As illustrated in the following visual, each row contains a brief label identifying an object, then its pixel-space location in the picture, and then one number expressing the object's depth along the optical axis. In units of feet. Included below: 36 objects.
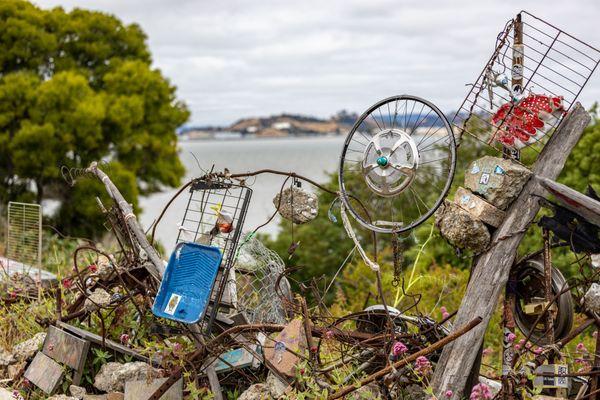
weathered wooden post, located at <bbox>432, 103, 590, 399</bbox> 14.64
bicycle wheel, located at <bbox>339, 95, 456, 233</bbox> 14.89
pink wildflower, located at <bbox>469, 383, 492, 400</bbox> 13.44
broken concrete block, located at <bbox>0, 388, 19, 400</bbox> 17.69
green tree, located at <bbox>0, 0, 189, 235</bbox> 69.21
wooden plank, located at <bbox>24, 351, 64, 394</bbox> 17.69
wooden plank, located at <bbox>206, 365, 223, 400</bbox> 16.33
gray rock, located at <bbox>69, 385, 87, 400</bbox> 17.41
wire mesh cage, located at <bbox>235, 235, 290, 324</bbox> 18.57
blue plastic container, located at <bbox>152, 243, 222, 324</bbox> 16.19
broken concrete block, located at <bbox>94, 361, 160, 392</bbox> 17.33
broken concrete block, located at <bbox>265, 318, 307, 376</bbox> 15.76
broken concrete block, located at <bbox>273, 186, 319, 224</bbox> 17.53
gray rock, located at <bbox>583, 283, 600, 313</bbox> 13.43
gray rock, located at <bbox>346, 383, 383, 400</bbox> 14.70
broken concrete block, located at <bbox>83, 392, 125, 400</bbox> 16.94
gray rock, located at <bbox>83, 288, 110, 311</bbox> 19.31
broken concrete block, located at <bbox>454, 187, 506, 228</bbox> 14.67
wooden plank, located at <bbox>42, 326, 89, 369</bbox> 17.80
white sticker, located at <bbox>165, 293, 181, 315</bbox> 16.24
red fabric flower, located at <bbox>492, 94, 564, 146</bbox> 14.75
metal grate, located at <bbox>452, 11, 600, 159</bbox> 14.76
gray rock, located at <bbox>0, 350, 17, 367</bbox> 19.44
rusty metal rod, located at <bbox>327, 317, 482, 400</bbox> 14.17
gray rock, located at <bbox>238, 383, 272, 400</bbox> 15.99
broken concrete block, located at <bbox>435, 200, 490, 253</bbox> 14.65
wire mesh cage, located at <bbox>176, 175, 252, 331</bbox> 16.74
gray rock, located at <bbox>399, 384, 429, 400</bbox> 15.69
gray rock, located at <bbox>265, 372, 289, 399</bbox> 15.74
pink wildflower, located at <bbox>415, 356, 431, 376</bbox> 14.46
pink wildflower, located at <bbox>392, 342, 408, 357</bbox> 14.87
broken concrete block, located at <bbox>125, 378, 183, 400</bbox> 16.51
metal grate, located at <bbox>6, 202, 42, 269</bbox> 24.76
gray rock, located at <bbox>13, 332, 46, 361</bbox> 19.13
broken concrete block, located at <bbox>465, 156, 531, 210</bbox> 14.56
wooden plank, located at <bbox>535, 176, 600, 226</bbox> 13.58
